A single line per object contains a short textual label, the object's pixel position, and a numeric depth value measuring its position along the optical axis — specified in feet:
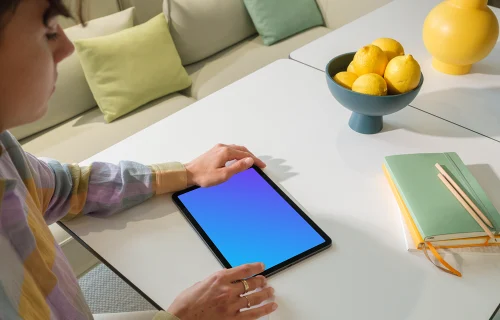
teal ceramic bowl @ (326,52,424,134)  3.25
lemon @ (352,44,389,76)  3.41
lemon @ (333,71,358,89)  3.45
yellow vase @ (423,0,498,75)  3.94
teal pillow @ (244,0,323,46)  7.29
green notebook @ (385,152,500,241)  2.69
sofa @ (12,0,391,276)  5.54
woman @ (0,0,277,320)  1.89
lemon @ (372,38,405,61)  3.56
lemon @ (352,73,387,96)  3.27
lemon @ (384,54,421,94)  3.25
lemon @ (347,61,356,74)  3.52
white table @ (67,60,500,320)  2.51
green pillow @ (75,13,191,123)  5.78
